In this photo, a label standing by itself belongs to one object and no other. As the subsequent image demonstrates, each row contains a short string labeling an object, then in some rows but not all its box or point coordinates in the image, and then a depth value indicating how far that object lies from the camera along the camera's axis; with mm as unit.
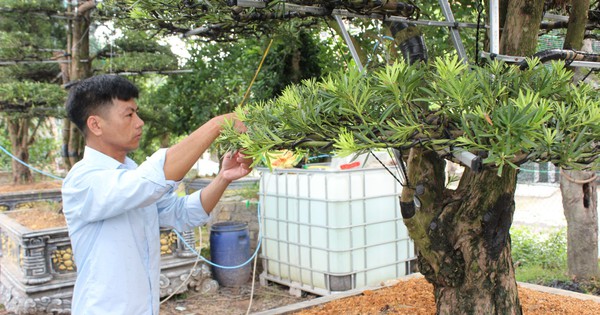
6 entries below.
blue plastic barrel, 5184
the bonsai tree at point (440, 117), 1088
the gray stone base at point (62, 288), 4285
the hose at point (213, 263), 4883
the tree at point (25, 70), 5340
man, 1577
